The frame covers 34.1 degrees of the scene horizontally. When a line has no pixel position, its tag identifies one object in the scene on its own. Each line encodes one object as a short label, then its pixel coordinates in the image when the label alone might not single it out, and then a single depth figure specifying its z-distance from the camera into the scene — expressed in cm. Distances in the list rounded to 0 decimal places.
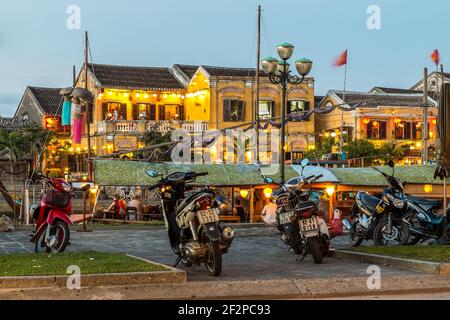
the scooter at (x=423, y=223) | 1346
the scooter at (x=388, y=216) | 1320
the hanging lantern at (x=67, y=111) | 3153
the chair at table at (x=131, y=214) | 2450
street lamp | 1858
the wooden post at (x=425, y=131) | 2954
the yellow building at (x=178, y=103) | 4559
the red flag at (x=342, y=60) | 3512
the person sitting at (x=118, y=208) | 2470
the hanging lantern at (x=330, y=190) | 2381
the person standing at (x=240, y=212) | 2444
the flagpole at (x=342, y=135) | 4371
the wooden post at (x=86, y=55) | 4062
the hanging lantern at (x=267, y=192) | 2248
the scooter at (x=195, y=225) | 942
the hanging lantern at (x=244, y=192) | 2448
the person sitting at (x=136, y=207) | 2442
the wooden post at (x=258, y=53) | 3771
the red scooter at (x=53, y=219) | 1169
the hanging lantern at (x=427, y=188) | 2509
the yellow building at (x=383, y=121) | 4731
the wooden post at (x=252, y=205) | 2400
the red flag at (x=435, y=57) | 3700
